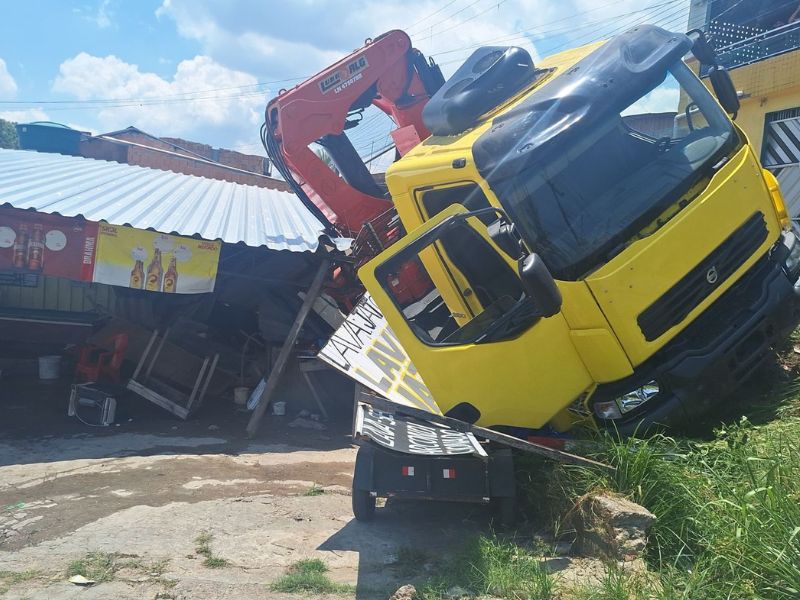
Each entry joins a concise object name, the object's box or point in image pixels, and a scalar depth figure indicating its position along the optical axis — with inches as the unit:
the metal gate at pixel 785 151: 361.1
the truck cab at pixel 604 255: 158.7
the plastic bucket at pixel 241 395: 380.8
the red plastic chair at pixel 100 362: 370.0
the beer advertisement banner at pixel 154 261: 320.2
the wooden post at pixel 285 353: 329.1
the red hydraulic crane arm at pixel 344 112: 297.7
